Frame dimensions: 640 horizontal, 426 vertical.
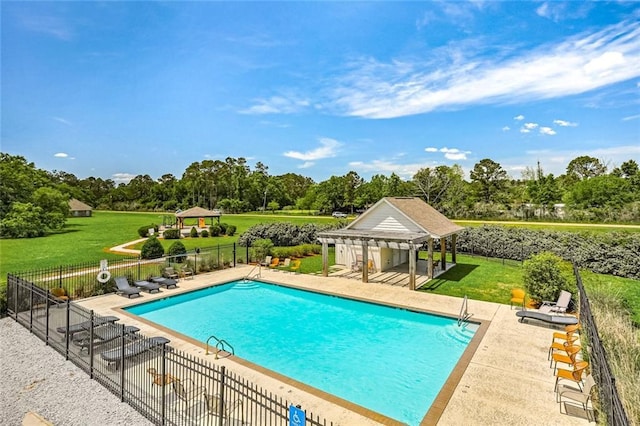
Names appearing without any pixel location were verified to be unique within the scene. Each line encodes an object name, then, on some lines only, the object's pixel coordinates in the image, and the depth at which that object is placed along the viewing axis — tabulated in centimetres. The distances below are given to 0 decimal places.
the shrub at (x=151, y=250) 2182
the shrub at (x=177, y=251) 2175
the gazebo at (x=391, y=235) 1769
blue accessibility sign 443
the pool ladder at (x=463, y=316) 1220
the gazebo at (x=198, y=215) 4047
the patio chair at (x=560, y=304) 1229
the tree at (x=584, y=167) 8271
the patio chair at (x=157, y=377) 720
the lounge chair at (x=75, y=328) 943
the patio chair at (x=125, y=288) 1511
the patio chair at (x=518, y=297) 1323
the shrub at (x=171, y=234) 3512
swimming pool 861
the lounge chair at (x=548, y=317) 1120
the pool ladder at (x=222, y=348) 981
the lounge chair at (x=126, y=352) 757
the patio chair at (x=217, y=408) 623
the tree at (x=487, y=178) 6475
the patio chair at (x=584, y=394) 631
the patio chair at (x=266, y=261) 2230
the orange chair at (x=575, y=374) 734
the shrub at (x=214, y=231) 3809
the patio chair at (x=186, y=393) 666
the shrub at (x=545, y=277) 1360
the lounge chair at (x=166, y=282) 1671
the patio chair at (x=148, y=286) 1594
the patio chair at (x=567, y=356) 781
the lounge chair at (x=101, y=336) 849
